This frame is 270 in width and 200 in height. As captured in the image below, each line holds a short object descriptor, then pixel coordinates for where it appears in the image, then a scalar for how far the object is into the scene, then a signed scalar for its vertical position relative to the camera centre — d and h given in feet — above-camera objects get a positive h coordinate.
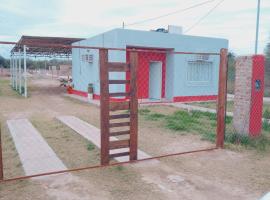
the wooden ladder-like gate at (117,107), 12.75 -1.69
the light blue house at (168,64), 38.19 +2.70
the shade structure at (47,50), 48.07 +7.37
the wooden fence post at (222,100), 16.60 -1.54
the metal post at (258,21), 43.42 +11.16
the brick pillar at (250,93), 18.48 -1.09
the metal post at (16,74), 62.35 +0.71
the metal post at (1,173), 11.45 -4.94
